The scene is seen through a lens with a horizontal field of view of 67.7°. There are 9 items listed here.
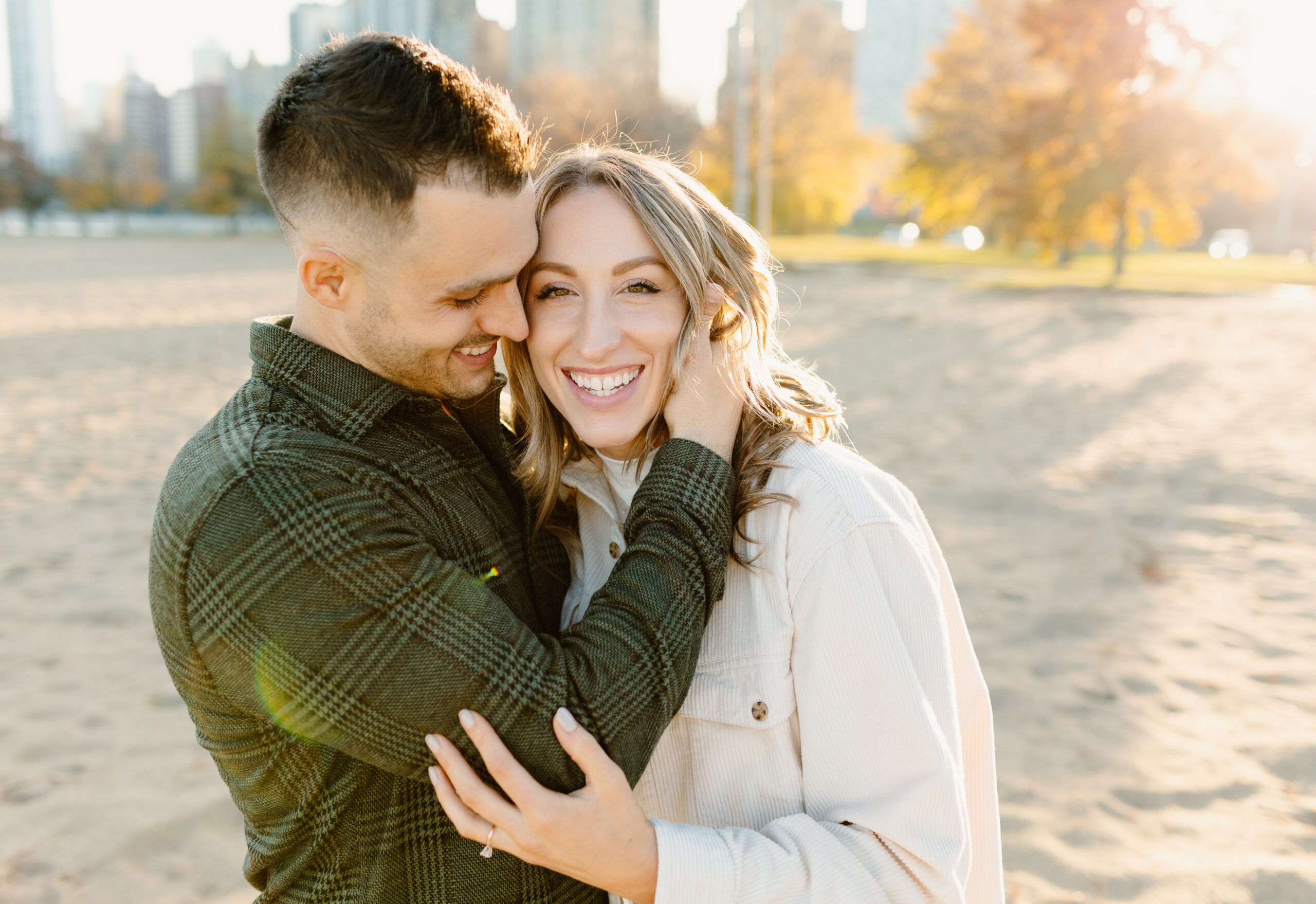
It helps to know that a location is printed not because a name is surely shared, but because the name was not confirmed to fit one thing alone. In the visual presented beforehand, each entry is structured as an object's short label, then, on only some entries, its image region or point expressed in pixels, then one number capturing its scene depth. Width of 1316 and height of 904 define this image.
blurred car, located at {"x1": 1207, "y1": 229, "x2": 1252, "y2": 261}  54.09
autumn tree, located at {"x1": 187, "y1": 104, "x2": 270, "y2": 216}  61.62
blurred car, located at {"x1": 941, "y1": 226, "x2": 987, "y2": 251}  54.29
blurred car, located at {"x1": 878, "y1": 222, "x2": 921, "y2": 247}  68.00
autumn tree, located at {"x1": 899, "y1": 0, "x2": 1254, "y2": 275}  23.41
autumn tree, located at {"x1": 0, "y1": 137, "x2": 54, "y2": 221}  69.31
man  1.59
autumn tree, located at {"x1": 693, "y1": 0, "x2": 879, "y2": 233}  38.06
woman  1.68
